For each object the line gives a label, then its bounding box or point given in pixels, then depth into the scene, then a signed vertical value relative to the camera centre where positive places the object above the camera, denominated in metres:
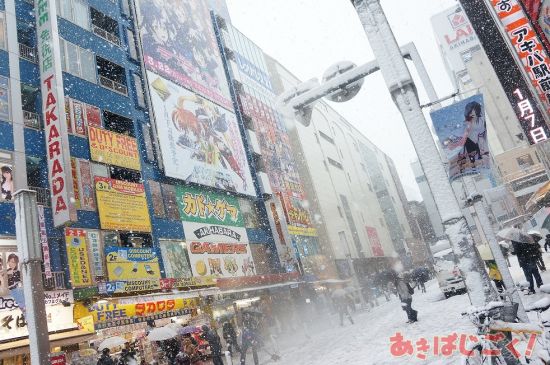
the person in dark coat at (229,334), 15.32 -0.88
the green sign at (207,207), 24.73 +6.74
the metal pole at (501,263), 5.45 -0.37
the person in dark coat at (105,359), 12.05 -0.43
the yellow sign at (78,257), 16.16 +3.68
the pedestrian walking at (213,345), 12.84 -0.93
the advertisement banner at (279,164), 35.41 +11.74
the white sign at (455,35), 73.19 +37.18
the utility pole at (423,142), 4.63 +1.32
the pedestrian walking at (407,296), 13.10 -1.07
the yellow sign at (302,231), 33.87 +4.96
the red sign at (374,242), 54.74 +3.70
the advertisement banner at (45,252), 14.99 +3.81
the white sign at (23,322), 13.34 +1.40
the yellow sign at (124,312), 15.31 +0.96
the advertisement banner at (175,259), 21.33 +3.37
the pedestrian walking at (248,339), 13.21 -1.09
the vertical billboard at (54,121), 15.53 +8.92
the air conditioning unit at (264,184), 33.03 +9.14
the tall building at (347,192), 42.78 +11.01
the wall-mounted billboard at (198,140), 24.28 +11.31
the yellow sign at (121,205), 18.81 +6.22
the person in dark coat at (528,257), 10.85 -0.75
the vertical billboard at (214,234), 23.83 +4.83
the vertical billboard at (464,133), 6.60 +1.79
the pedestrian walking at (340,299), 20.51 -0.95
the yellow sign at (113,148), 19.89 +9.48
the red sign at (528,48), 10.90 +4.64
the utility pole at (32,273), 6.09 +1.39
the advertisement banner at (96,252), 17.23 +3.91
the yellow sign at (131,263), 17.80 +3.25
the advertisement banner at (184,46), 26.42 +18.99
